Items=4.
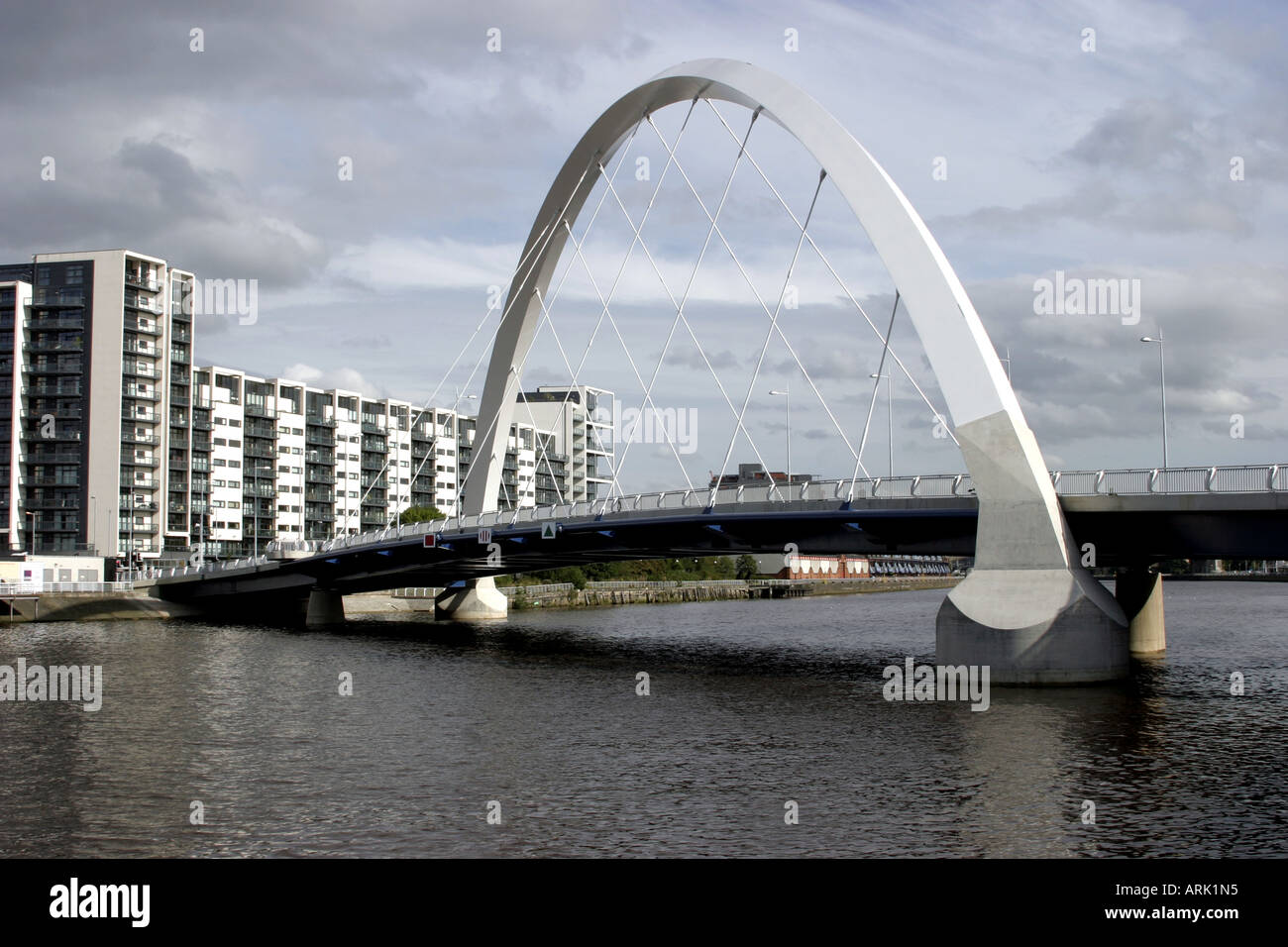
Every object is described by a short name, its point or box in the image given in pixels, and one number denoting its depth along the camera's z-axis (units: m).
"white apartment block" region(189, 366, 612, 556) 118.94
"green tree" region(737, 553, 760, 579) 148.12
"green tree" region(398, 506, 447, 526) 117.62
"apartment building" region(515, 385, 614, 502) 173.75
